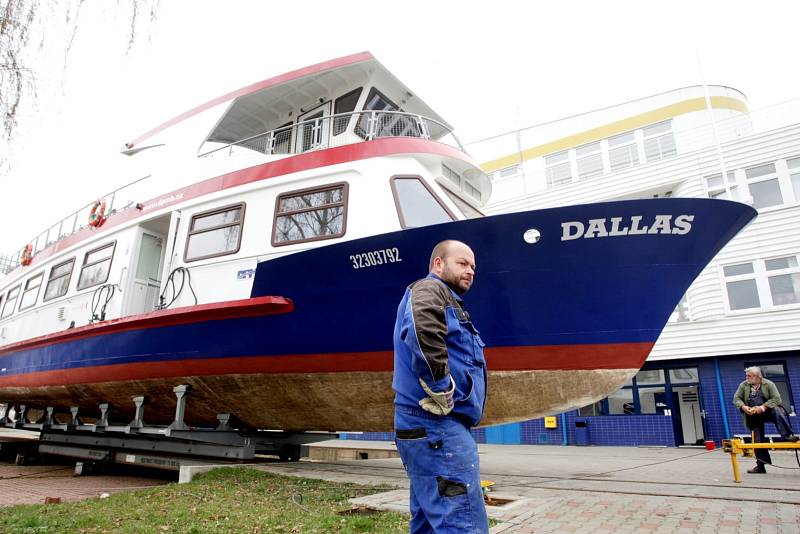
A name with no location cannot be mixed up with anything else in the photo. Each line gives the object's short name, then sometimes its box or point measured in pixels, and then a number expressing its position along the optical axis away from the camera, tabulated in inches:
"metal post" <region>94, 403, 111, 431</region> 327.5
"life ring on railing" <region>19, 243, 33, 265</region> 484.4
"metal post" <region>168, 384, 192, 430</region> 277.7
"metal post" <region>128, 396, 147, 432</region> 292.5
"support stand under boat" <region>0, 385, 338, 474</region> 277.3
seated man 265.7
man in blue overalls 81.2
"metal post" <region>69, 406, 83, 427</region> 367.0
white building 557.3
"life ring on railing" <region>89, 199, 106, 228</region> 380.4
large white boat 207.9
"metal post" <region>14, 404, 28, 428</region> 438.9
